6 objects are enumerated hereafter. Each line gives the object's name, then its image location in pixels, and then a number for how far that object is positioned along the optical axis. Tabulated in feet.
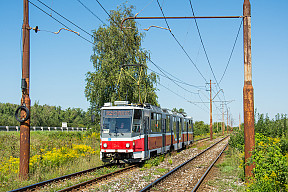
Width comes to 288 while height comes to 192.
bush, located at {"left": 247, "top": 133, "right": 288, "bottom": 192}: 26.96
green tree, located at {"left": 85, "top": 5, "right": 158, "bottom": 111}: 105.81
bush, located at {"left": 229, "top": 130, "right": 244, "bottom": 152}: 66.82
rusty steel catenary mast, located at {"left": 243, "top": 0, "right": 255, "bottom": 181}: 35.50
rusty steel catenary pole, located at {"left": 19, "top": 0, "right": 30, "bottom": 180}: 40.65
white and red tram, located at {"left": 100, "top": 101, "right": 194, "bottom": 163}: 51.26
